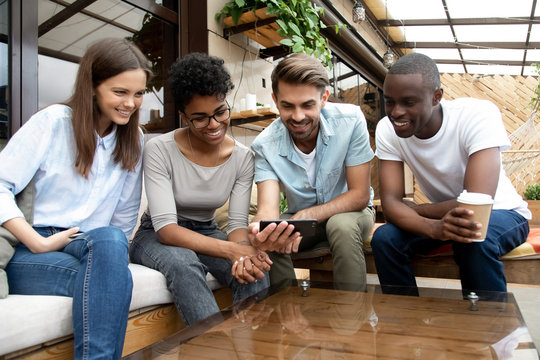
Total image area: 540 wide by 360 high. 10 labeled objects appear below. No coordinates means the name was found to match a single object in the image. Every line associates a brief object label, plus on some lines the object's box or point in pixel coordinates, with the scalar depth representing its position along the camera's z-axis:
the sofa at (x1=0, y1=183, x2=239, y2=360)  1.12
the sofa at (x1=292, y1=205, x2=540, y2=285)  1.72
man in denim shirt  1.69
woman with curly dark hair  1.54
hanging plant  3.11
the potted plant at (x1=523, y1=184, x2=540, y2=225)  4.38
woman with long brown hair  1.22
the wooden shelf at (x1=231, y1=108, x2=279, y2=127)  3.21
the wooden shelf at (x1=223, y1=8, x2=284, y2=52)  3.19
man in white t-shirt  1.56
